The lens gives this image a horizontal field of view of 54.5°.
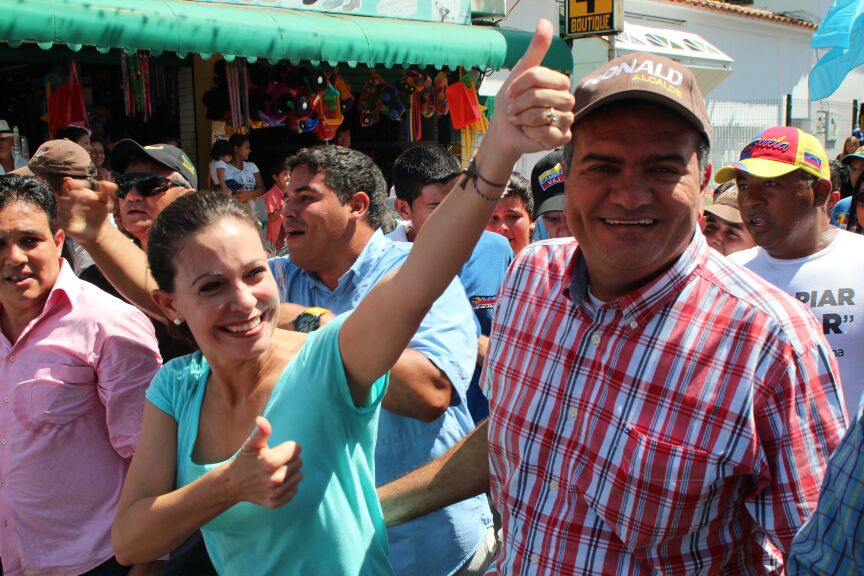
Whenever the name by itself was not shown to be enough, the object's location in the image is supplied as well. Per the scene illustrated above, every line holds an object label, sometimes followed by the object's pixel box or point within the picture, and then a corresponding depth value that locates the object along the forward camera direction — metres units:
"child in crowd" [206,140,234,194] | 9.06
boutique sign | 11.51
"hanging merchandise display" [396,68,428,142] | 10.57
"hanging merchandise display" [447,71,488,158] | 10.48
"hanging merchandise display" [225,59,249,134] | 9.09
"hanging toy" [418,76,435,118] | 10.78
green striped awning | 6.80
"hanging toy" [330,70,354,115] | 9.91
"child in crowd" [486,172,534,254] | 4.60
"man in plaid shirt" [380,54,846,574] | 1.50
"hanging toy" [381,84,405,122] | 10.52
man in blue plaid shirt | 1.32
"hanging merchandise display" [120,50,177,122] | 8.29
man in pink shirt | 2.75
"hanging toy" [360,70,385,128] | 10.39
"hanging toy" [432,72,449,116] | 10.64
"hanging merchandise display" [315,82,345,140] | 9.72
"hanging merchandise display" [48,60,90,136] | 8.20
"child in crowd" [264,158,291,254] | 7.76
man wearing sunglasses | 3.74
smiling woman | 1.64
